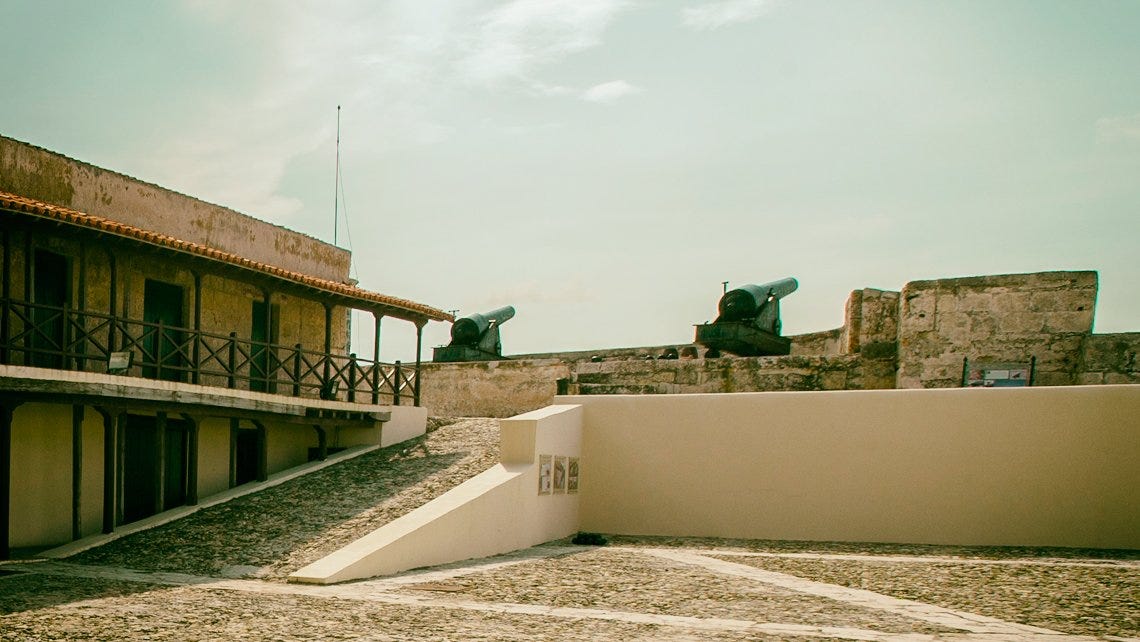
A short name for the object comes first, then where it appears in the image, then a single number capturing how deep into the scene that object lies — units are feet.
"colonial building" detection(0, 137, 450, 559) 45.16
